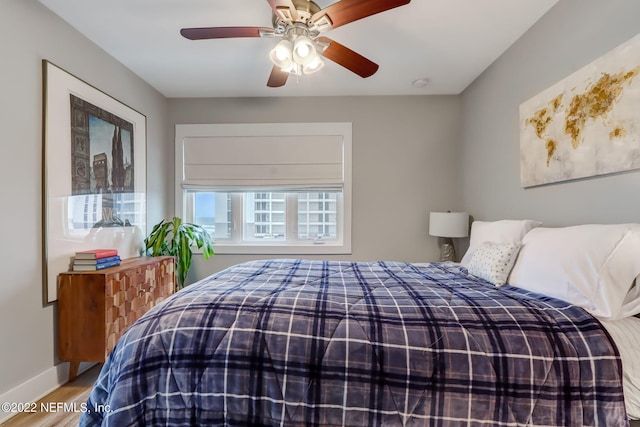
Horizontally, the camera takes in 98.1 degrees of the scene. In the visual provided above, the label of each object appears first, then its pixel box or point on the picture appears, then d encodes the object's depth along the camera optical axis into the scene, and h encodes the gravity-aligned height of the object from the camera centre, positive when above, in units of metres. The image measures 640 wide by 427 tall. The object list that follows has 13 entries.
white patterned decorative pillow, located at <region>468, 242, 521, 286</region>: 1.52 -0.30
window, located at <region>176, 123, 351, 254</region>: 3.15 +0.27
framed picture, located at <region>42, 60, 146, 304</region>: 1.81 +0.26
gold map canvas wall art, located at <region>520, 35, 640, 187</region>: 1.31 +0.49
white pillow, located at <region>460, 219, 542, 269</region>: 1.74 -0.15
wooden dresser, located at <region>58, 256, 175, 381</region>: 1.82 -0.71
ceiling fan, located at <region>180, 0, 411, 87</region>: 1.42 +1.02
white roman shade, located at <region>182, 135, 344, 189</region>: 3.15 +0.53
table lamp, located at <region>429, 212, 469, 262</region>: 2.70 -0.15
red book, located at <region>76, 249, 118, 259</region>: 1.91 -0.33
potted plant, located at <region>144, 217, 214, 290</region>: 2.67 -0.36
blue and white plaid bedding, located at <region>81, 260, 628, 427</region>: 0.97 -0.58
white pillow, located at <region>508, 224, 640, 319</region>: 1.08 -0.25
